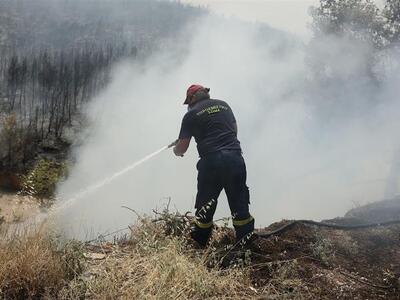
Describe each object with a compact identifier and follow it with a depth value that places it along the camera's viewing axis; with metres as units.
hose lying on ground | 4.74
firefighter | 4.14
